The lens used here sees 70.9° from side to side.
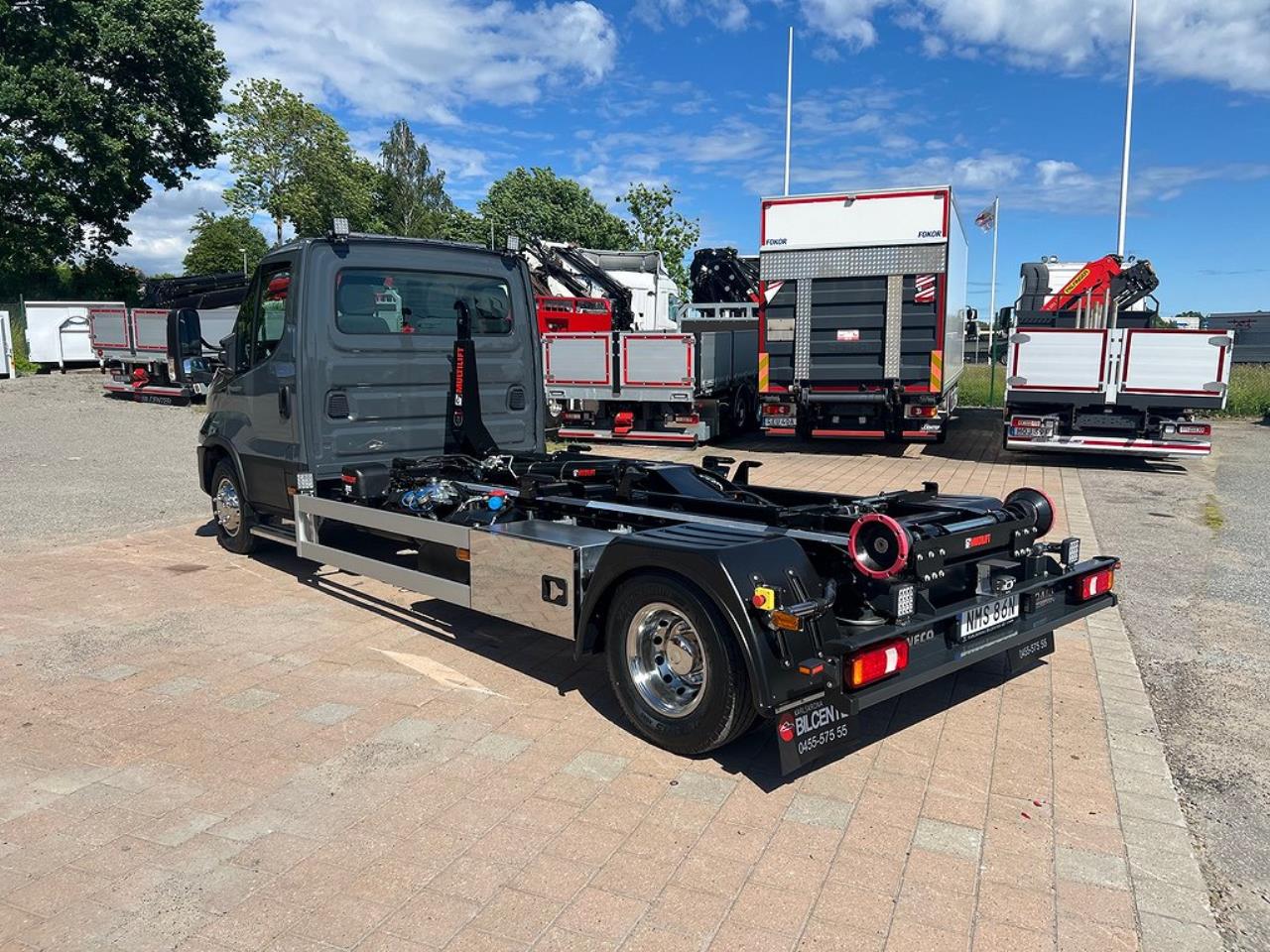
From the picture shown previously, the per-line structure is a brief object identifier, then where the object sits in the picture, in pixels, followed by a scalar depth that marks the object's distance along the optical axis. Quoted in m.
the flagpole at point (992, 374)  20.43
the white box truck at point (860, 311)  13.61
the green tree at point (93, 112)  27.47
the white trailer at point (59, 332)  26.55
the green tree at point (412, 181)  69.94
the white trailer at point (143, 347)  21.72
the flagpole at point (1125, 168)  22.77
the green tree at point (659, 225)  45.00
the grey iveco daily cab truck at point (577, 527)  3.56
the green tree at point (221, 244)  52.78
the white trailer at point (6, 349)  24.91
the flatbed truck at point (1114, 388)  12.76
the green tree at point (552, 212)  48.66
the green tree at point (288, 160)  41.75
